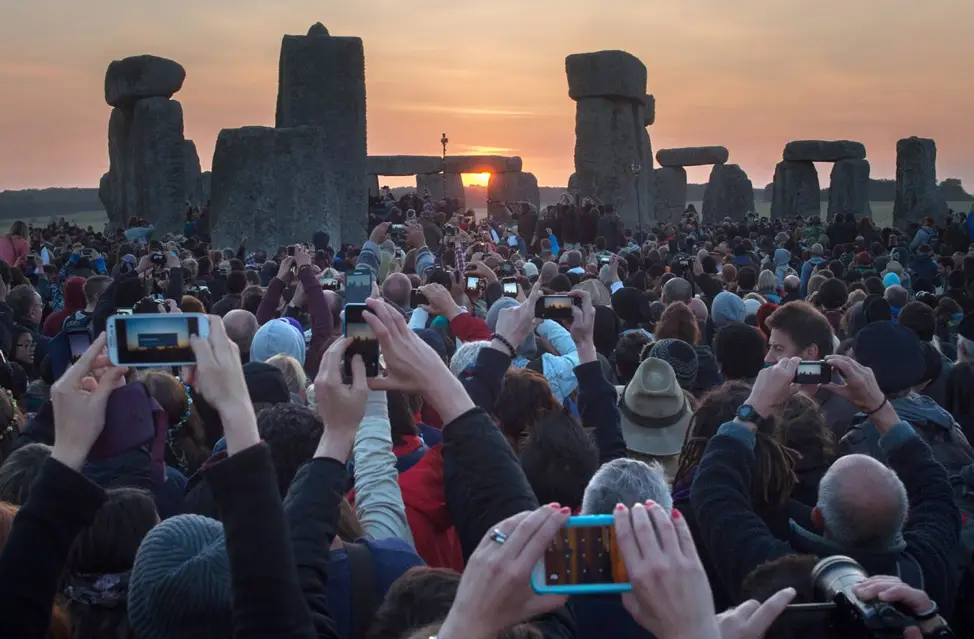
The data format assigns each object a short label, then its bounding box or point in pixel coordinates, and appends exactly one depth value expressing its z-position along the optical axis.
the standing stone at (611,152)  23.69
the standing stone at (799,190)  31.34
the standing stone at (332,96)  17.47
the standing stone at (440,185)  38.19
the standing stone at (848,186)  31.12
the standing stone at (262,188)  15.41
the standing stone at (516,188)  36.81
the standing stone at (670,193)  32.34
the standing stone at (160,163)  22.20
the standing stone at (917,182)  27.92
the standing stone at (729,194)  32.50
